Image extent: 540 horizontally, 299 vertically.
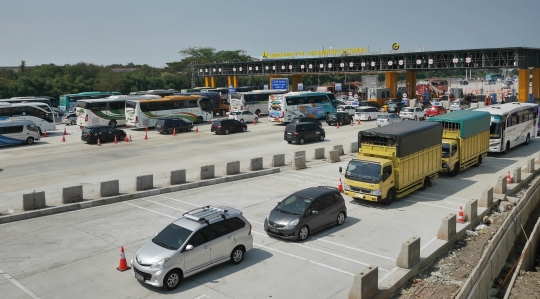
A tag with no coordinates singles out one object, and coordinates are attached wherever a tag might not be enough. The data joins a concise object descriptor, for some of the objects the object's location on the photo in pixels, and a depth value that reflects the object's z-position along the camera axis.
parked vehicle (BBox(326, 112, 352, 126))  46.70
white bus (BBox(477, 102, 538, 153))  29.44
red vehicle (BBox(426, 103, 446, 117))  51.64
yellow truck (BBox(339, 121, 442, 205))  18.75
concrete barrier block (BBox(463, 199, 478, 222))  17.14
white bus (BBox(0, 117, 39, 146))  35.94
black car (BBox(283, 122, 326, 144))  35.56
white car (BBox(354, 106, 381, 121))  50.88
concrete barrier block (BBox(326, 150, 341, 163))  28.50
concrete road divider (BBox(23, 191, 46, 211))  18.34
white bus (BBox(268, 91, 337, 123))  47.50
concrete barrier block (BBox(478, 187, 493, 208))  19.11
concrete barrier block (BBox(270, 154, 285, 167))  27.09
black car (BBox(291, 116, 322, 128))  43.34
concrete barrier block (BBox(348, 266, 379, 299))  10.91
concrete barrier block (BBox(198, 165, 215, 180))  23.76
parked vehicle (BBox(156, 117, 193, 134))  41.50
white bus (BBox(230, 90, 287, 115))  55.06
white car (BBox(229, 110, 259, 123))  48.80
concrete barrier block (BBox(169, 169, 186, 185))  22.58
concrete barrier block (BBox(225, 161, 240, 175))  24.80
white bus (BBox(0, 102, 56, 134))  42.56
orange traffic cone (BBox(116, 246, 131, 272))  13.01
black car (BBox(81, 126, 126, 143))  36.72
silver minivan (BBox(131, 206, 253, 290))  11.70
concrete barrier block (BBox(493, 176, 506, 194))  20.84
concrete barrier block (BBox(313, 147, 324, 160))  29.59
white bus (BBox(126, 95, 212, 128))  44.41
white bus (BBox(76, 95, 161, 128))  45.00
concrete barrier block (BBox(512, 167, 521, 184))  22.88
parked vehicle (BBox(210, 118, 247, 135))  41.19
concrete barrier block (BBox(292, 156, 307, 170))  26.64
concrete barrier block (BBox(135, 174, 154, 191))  21.45
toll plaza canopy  60.25
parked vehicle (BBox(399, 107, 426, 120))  49.97
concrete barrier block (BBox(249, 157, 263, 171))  25.84
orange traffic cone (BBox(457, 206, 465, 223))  17.08
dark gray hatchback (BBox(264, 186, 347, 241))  15.16
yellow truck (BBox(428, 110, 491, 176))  24.17
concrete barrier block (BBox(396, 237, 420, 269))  13.02
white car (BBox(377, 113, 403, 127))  44.31
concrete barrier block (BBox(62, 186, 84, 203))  19.36
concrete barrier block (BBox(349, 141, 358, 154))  31.59
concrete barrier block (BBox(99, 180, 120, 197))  20.36
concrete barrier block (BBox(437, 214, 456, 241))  15.20
